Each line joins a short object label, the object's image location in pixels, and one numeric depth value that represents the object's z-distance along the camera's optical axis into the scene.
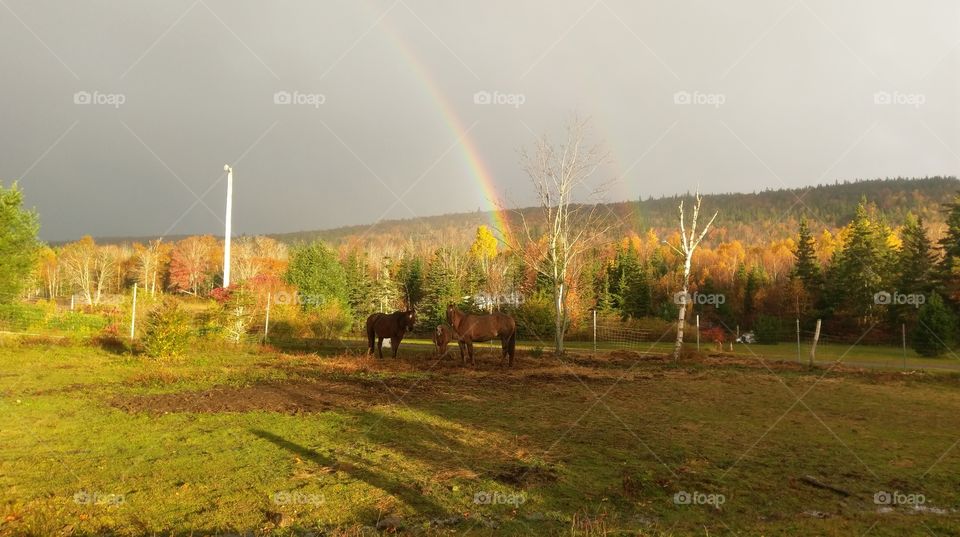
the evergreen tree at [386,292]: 51.47
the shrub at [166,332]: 17.19
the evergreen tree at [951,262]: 33.84
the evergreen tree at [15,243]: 23.19
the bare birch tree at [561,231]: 22.64
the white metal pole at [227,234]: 24.38
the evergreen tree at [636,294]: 52.91
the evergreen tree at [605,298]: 48.12
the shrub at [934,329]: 26.20
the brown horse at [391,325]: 19.89
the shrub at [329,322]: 29.97
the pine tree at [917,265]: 38.00
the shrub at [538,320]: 38.69
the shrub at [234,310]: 22.36
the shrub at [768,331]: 36.50
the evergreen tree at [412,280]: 59.44
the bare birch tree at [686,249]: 20.86
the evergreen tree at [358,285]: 53.25
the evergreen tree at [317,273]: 53.06
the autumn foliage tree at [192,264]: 79.81
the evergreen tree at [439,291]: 46.03
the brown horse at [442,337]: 19.12
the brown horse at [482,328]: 17.91
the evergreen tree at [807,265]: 47.69
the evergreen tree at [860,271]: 43.06
